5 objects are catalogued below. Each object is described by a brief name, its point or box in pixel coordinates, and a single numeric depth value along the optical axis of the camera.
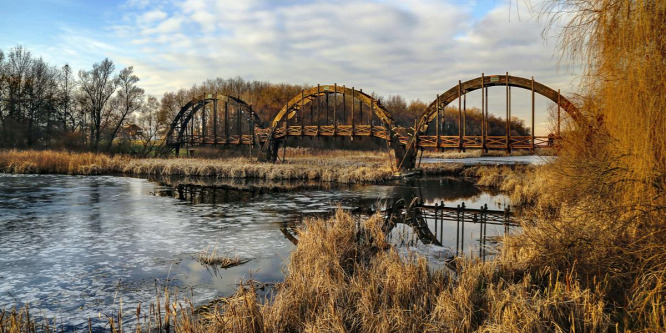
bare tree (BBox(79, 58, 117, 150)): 50.84
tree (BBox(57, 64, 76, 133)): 51.78
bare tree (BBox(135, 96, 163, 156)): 52.35
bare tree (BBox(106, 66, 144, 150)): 51.69
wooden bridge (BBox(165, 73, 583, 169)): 27.30
